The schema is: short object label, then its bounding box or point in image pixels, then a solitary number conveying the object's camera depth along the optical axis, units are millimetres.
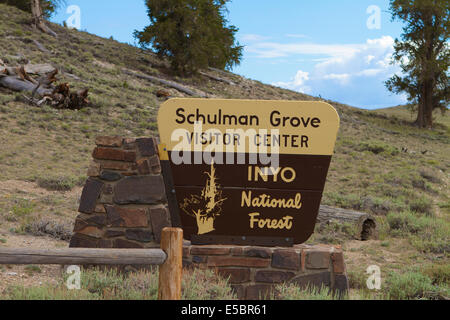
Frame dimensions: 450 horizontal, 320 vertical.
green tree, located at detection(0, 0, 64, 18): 37281
